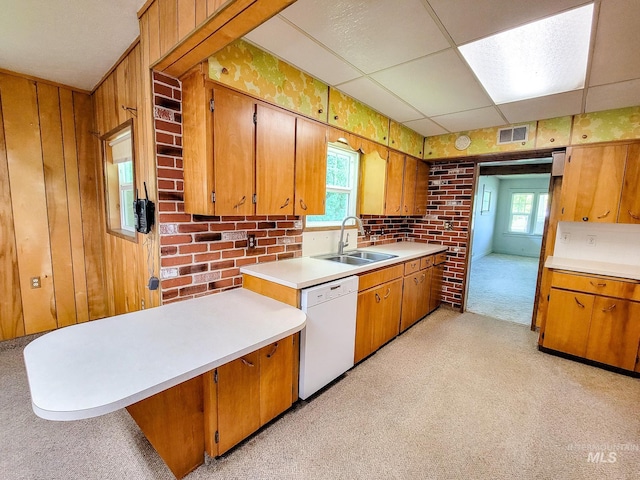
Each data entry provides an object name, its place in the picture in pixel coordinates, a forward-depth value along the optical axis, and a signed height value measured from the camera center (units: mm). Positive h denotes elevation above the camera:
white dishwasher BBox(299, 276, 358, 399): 1866 -906
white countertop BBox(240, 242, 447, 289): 1848 -467
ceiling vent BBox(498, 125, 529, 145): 3078 +936
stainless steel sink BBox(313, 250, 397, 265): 2795 -491
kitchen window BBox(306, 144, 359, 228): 2887 +257
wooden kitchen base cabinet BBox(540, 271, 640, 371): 2408 -932
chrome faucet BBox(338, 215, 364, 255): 2854 -354
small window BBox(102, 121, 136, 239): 2281 +187
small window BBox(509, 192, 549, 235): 8086 +124
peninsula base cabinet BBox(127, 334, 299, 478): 1298 -1055
